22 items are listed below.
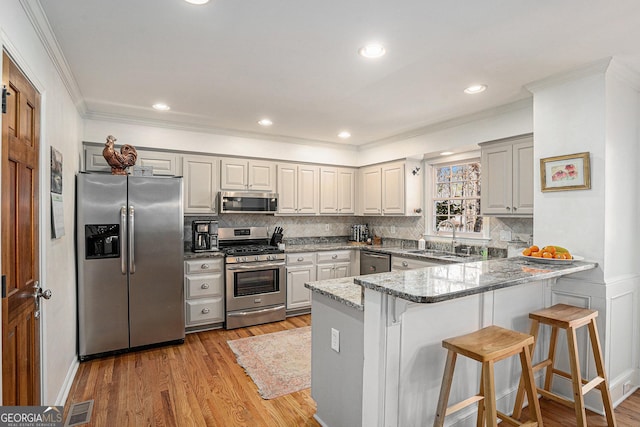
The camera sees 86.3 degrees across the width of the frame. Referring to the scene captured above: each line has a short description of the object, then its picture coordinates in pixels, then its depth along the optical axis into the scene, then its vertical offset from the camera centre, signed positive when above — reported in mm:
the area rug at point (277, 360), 2779 -1399
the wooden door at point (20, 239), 1503 -130
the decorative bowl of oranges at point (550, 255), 2361 -302
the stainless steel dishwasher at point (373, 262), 4598 -694
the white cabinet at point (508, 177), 3270 +359
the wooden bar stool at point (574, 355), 2072 -923
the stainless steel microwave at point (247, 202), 4398 +145
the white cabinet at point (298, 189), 4906 +348
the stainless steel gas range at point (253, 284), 4148 -896
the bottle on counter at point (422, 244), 4684 -434
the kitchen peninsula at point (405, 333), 1716 -698
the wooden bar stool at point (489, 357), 1621 -727
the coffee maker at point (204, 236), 4223 -291
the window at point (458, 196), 4301 +216
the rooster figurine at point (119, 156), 3475 +583
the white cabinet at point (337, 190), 5270 +351
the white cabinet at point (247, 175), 4488 +515
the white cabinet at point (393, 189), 4730 +339
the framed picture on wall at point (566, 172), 2482 +305
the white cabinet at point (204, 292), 3947 -941
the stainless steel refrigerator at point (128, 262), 3252 -493
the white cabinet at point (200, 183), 4242 +371
